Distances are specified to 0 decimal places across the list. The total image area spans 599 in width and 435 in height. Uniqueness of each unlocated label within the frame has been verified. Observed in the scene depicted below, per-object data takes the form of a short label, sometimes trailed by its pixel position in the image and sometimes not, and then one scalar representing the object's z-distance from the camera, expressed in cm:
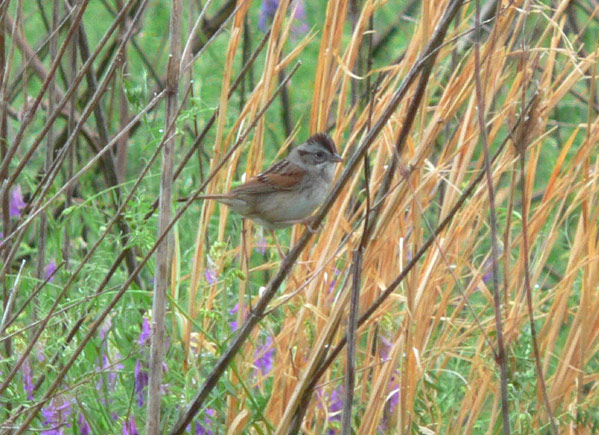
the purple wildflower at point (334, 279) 514
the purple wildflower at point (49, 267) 608
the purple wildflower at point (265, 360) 534
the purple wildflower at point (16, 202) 684
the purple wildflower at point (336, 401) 537
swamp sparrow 544
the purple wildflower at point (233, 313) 546
